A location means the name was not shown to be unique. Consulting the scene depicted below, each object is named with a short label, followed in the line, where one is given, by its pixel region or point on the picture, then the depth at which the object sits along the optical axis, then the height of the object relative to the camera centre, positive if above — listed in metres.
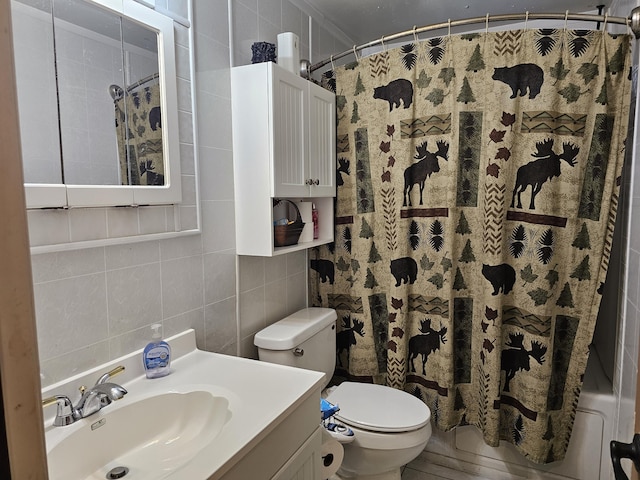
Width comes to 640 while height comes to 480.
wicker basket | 1.81 -0.15
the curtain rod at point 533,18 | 1.60 +0.72
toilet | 1.68 -0.90
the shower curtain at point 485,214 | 1.75 -0.08
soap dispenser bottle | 1.32 -0.49
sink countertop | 0.93 -0.55
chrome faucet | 0.99 -0.49
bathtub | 1.85 -1.21
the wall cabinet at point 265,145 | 1.67 +0.21
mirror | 1.04 +0.27
